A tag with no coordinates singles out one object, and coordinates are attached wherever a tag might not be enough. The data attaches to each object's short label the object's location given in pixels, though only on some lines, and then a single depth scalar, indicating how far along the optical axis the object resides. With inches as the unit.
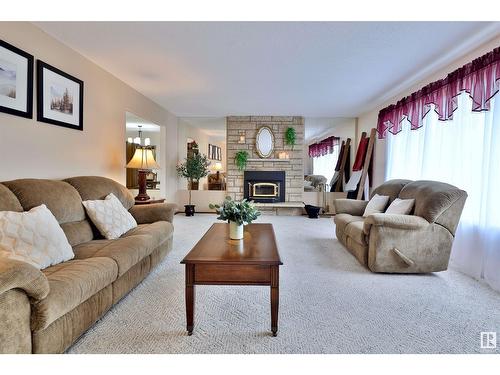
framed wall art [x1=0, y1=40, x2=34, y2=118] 91.0
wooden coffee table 71.3
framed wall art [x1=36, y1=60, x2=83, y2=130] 107.1
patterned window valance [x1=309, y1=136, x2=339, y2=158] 304.5
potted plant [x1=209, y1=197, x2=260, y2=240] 91.2
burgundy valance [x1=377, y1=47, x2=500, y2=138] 104.3
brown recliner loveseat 111.7
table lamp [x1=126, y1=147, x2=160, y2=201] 162.2
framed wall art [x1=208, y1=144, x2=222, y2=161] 400.8
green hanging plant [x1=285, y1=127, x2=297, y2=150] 264.5
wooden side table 153.3
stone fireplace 270.5
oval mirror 270.1
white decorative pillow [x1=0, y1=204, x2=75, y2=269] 70.7
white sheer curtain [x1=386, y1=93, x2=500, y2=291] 104.6
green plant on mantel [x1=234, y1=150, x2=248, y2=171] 267.1
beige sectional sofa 53.4
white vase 93.4
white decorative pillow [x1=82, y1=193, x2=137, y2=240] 108.0
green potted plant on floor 260.4
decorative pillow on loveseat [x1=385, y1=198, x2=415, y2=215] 127.2
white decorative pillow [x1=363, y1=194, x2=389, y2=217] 152.9
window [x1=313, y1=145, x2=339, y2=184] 302.3
